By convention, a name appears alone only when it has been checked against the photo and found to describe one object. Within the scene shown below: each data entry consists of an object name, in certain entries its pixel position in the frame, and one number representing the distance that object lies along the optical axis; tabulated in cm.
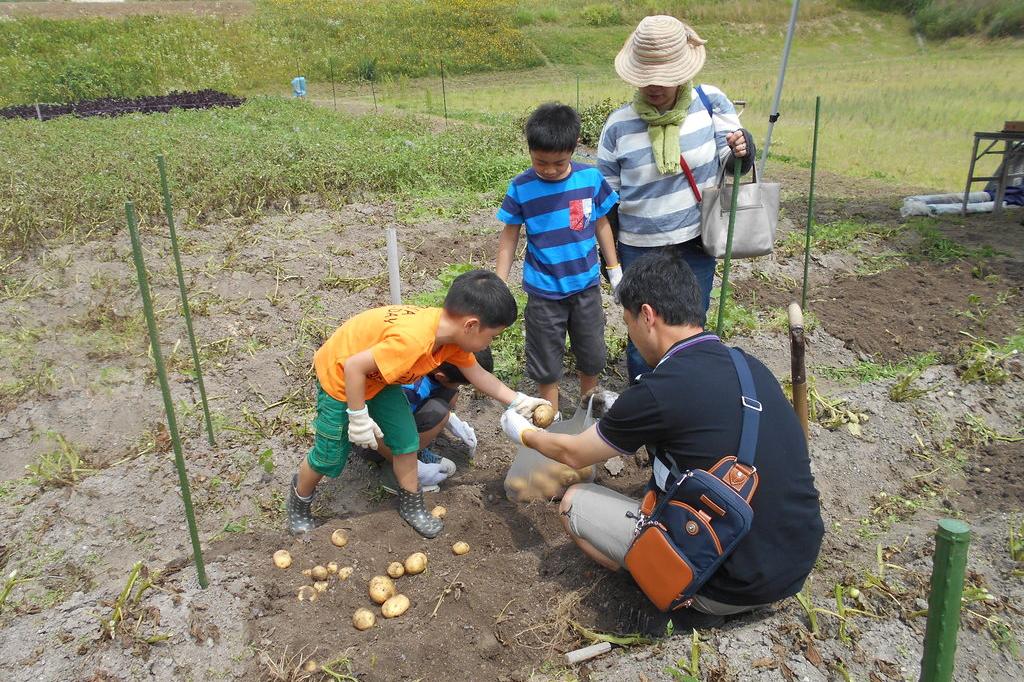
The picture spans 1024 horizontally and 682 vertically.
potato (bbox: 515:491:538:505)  314
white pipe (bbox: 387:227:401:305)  358
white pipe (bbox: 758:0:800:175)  628
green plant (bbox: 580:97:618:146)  1073
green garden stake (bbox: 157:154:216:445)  296
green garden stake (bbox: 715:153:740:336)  305
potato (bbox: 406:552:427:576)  267
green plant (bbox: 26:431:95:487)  328
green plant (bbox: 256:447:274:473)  337
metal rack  679
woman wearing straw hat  303
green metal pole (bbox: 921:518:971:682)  136
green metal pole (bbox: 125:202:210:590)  217
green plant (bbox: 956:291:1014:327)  475
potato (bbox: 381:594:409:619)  250
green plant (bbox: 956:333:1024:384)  397
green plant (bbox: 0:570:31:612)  253
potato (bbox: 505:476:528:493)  311
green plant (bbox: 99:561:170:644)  227
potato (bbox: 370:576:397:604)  254
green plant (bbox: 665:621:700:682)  200
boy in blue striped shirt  313
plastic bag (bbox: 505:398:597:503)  309
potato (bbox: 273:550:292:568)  267
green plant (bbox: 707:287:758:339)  471
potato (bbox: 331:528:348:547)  277
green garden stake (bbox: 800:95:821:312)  423
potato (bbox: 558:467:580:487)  310
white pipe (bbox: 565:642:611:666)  226
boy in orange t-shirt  259
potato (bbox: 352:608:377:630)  245
